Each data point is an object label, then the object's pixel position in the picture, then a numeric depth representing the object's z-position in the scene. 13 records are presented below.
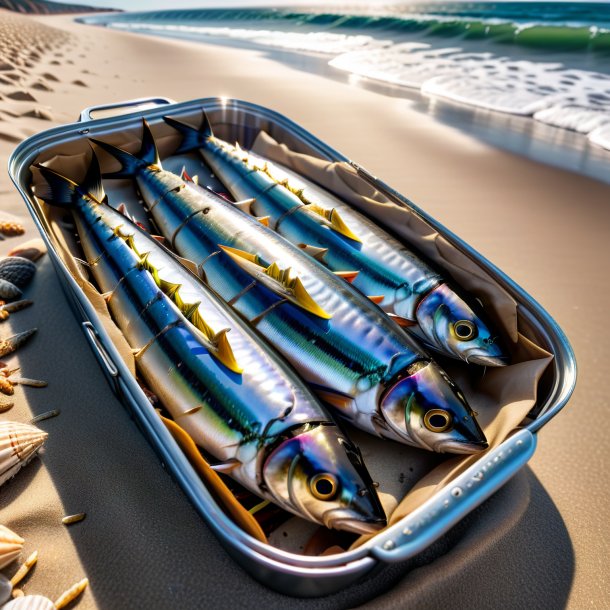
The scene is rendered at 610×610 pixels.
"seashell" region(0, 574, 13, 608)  0.29
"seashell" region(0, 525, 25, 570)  0.30
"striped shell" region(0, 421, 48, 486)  0.34
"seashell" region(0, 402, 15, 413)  0.41
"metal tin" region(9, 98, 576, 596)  0.23
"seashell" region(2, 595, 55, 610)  0.28
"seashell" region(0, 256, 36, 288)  0.55
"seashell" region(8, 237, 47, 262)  0.59
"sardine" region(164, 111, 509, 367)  0.40
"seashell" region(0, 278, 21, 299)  0.53
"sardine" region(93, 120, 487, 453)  0.33
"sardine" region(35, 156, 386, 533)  0.28
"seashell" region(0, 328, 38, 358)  0.46
